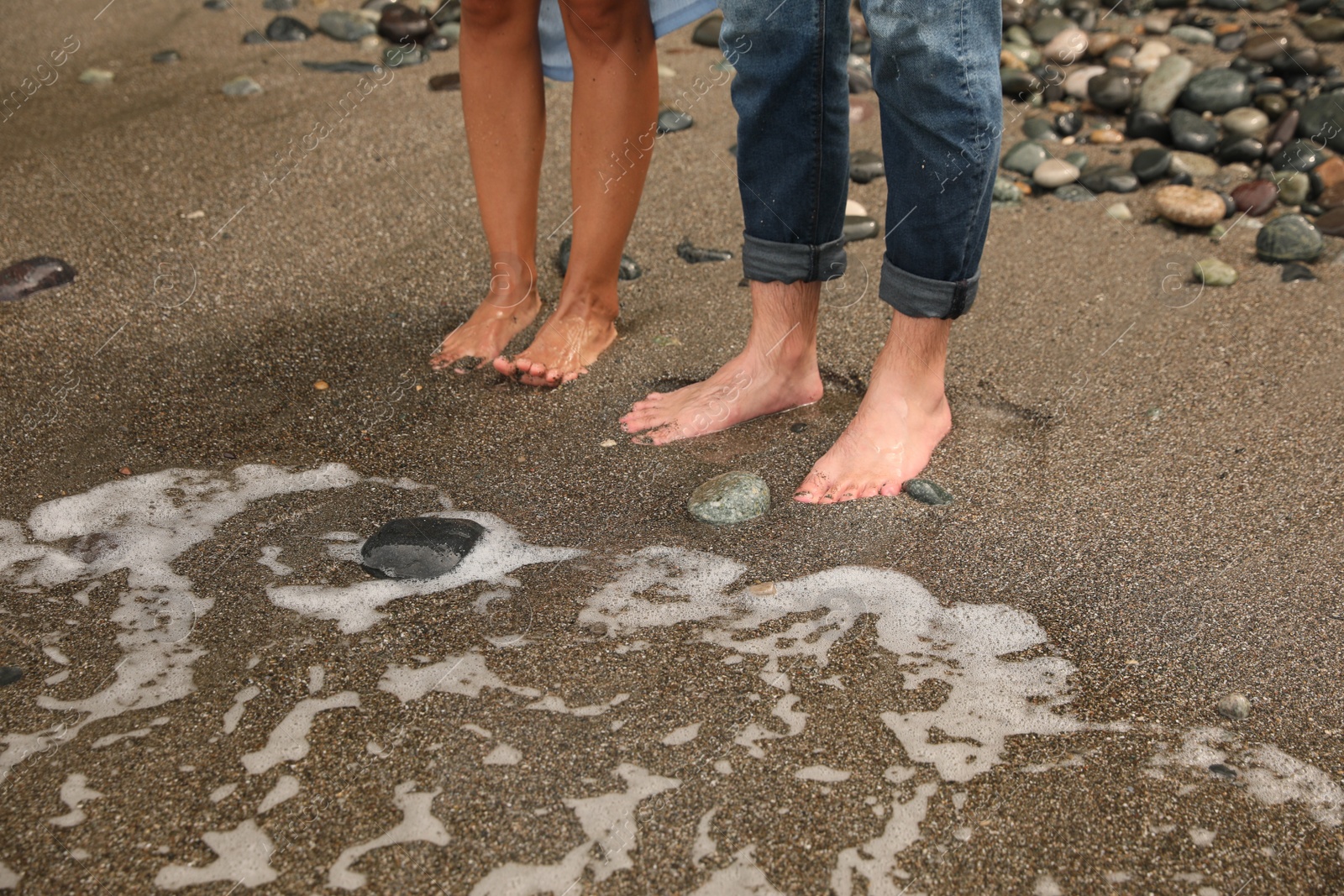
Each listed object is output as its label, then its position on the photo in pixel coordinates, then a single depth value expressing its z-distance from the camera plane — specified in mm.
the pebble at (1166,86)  3959
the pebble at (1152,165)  3533
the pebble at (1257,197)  3354
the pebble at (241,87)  4137
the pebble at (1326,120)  3609
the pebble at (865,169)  3592
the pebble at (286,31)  4668
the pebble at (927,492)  2176
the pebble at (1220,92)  3871
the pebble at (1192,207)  3230
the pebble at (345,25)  4699
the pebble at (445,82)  4188
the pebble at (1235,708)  1680
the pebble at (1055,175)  3568
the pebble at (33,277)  2936
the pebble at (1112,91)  4023
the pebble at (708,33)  4565
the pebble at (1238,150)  3607
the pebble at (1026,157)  3648
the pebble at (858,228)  3275
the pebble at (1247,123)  3707
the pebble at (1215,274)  2951
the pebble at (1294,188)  3416
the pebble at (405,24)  4609
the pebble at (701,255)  3182
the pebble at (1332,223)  3156
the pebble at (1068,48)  4410
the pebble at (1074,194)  3504
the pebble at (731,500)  2150
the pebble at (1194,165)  3557
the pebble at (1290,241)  3021
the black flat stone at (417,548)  2025
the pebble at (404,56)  4457
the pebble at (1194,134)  3717
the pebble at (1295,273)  2951
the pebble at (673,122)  3910
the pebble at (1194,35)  4371
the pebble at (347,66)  4414
